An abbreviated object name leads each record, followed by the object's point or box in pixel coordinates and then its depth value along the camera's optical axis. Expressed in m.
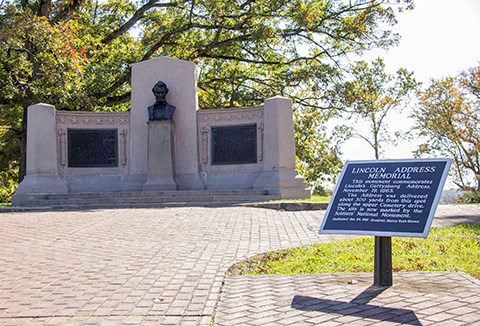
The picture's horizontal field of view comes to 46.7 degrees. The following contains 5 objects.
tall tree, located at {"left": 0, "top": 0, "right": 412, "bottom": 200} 20.62
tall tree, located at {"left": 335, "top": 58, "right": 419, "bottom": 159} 25.16
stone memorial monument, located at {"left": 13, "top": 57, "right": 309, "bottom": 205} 18.41
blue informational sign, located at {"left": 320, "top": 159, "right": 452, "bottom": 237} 5.37
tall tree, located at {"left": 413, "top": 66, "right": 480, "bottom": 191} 31.76
